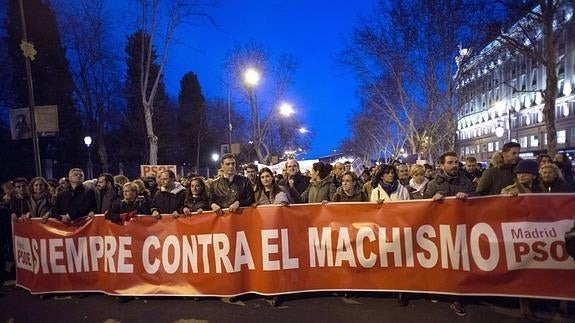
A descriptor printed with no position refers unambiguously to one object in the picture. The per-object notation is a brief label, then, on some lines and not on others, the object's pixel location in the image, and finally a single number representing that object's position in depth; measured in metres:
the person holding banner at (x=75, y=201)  6.97
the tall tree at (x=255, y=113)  31.14
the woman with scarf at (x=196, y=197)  6.43
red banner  5.21
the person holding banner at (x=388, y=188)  6.33
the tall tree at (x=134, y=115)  42.47
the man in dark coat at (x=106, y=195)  7.02
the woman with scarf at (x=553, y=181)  5.62
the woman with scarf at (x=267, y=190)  6.69
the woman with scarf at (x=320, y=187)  7.36
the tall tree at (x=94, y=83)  27.64
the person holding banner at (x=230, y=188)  6.57
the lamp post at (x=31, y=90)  11.74
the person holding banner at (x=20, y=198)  8.24
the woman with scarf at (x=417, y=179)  7.40
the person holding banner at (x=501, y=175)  6.49
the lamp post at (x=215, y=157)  48.87
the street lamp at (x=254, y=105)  29.99
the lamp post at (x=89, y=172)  26.20
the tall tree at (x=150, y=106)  21.55
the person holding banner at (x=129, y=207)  6.51
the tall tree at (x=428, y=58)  22.27
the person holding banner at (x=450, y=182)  5.95
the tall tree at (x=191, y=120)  51.72
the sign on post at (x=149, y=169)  14.41
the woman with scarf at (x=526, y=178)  5.50
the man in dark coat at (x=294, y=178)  8.52
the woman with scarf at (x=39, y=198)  7.62
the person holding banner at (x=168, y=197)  6.59
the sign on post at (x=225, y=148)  20.88
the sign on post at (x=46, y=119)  12.05
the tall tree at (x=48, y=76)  31.12
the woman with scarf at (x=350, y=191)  6.30
